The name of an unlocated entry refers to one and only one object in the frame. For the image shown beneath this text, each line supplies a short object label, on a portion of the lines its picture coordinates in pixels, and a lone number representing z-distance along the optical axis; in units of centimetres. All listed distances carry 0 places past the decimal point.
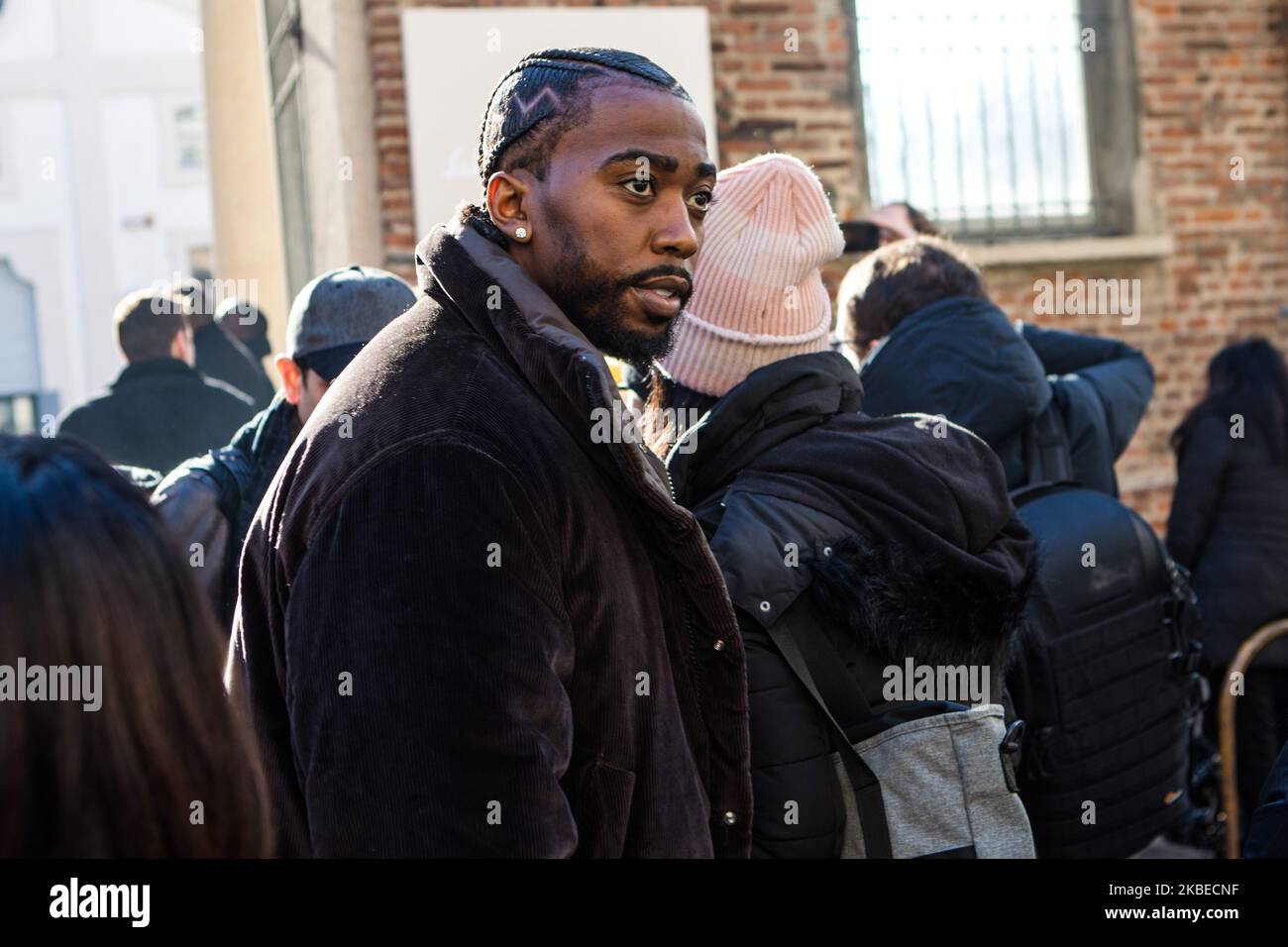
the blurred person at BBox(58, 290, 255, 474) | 518
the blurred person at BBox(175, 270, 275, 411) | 645
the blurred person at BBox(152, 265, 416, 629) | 318
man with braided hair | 165
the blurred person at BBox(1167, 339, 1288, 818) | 507
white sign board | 689
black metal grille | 799
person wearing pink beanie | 230
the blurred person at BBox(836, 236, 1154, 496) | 359
